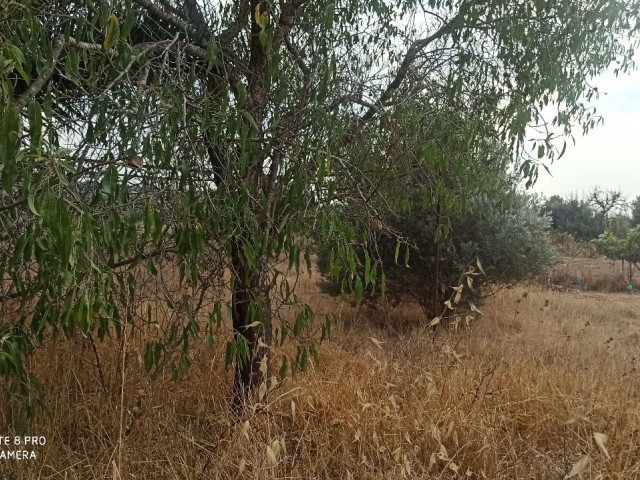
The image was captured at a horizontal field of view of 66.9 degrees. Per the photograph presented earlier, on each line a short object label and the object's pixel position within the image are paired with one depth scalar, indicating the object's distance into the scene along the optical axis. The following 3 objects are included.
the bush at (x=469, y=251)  5.75
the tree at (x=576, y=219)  22.45
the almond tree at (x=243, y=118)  1.37
